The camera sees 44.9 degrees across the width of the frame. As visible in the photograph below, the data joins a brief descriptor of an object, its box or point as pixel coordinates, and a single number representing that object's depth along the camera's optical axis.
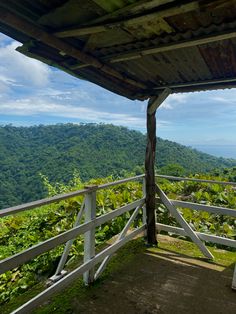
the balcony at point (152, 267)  2.79
